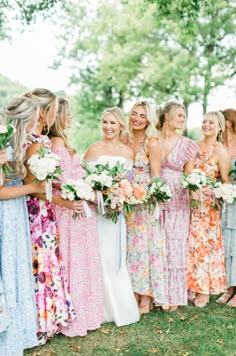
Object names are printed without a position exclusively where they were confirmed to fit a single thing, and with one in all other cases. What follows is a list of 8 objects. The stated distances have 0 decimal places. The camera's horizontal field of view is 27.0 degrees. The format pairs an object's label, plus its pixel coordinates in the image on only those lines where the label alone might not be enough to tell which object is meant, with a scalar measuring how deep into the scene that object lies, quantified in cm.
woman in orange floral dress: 580
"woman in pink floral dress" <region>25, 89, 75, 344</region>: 459
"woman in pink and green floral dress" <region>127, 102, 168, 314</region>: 553
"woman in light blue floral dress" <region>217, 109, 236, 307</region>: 601
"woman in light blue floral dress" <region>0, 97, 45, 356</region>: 419
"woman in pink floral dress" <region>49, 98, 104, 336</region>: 485
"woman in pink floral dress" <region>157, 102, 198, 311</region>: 562
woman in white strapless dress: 532
